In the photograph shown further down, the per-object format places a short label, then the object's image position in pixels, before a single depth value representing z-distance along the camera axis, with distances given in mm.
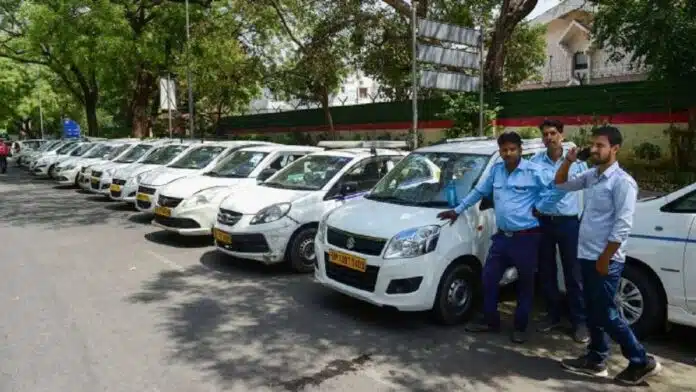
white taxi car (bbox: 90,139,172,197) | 14062
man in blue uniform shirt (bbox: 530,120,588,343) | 4887
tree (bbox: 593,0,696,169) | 8625
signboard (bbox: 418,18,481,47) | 8375
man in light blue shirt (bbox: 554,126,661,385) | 3779
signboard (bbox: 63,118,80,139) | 47688
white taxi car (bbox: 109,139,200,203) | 11992
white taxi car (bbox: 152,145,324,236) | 8508
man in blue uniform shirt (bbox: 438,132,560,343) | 4746
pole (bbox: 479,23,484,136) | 8898
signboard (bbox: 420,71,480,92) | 8648
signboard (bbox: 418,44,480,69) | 8469
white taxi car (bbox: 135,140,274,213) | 10211
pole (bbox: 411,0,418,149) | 8083
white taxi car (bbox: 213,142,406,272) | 6898
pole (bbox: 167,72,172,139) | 19031
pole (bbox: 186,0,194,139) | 19297
